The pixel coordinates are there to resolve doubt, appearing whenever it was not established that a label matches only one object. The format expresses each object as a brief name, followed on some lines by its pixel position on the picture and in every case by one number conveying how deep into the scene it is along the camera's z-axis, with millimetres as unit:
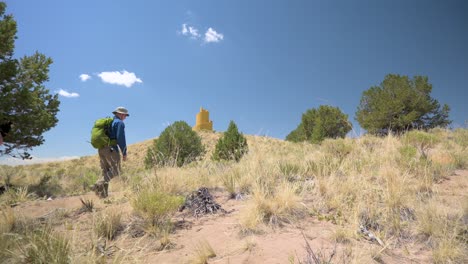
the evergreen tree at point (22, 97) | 9312
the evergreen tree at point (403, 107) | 19469
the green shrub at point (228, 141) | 16083
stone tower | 57016
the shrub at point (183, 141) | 18778
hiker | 5804
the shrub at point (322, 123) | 22628
